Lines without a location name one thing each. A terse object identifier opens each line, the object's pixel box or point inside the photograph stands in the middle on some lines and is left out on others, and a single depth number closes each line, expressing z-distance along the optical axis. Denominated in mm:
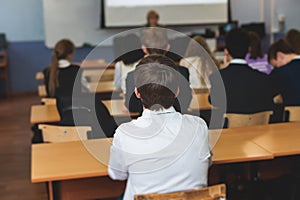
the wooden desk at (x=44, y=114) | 3338
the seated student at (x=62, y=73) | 4118
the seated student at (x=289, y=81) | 3492
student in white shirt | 1907
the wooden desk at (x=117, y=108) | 3317
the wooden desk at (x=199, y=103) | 3468
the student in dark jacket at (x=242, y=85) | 3244
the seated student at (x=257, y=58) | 4004
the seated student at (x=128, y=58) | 3764
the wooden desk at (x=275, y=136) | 2391
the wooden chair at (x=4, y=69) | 7599
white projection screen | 7875
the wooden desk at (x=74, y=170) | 2113
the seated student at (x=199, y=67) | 4031
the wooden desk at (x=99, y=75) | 4941
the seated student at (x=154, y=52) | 2875
